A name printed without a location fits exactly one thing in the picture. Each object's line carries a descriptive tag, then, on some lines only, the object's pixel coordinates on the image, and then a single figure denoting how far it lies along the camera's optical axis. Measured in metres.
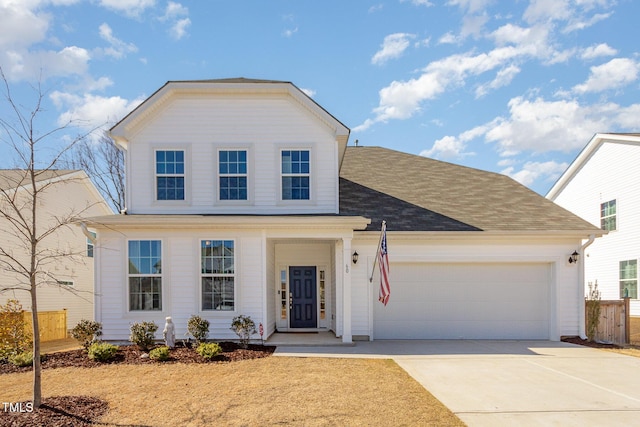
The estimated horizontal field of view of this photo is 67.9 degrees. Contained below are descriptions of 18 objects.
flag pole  12.21
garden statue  10.86
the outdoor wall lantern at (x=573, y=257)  12.80
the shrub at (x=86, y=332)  10.91
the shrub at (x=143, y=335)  10.53
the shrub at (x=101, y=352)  9.70
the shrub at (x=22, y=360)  9.54
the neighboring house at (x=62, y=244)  15.71
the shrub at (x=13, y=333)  10.76
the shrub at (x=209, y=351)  9.76
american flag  10.60
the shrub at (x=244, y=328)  11.14
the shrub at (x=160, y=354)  9.61
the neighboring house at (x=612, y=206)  17.75
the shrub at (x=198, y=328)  11.09
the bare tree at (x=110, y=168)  26.09
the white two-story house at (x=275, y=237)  11.71
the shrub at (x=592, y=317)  12.73
